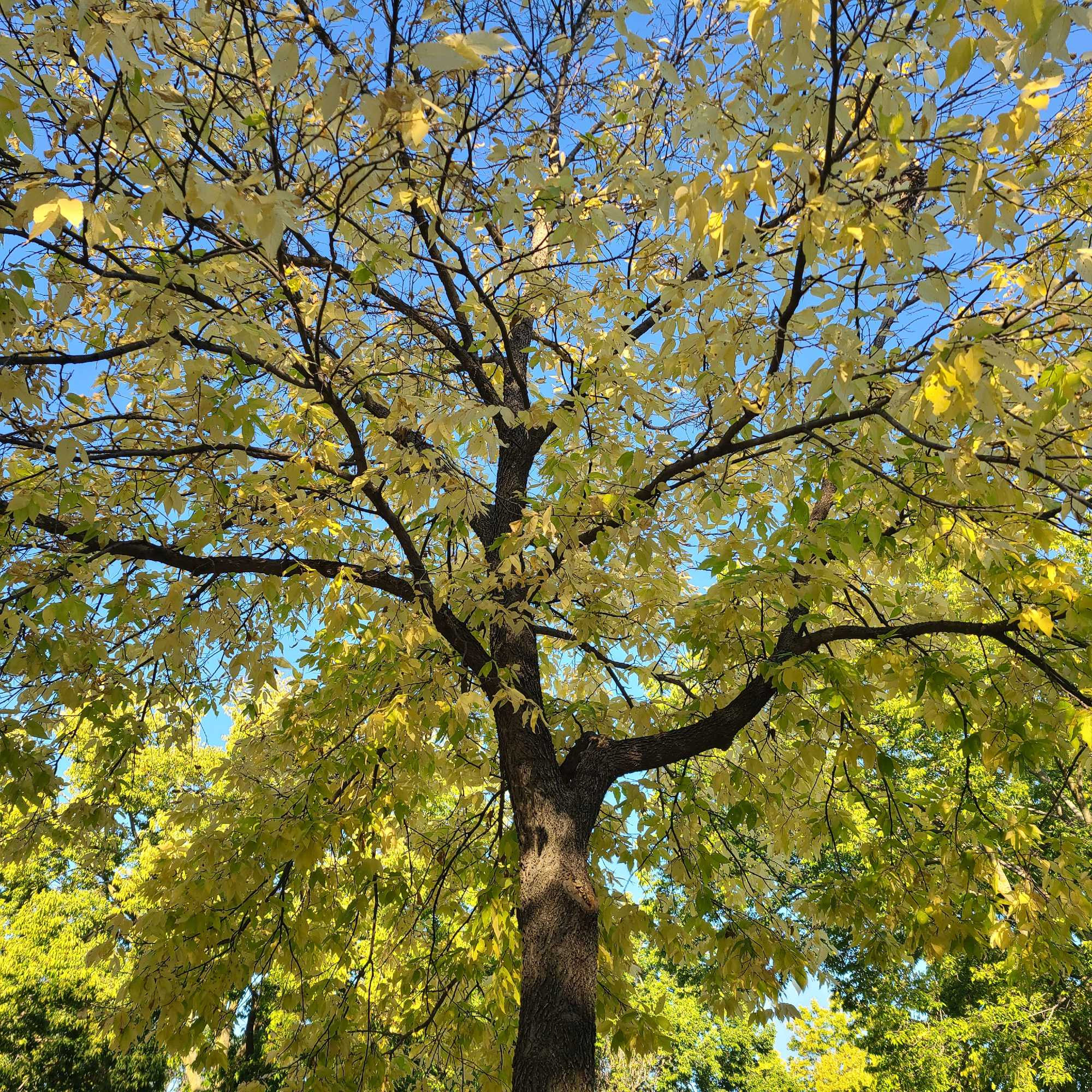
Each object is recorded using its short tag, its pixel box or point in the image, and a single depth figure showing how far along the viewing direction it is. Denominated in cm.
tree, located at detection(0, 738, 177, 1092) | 1434
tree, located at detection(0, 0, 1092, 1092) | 264
